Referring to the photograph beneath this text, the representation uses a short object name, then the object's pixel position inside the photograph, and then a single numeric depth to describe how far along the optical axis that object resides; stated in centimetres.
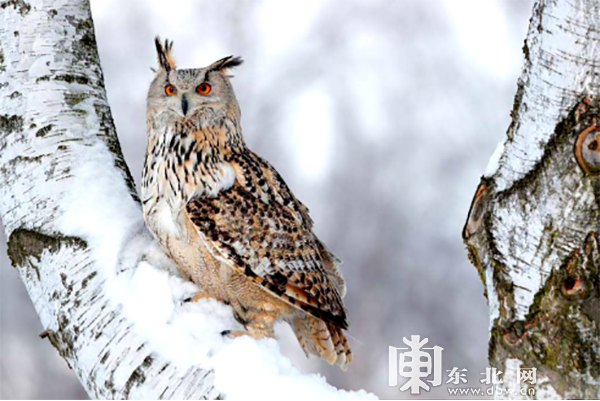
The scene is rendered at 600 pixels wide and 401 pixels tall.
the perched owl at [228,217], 707
